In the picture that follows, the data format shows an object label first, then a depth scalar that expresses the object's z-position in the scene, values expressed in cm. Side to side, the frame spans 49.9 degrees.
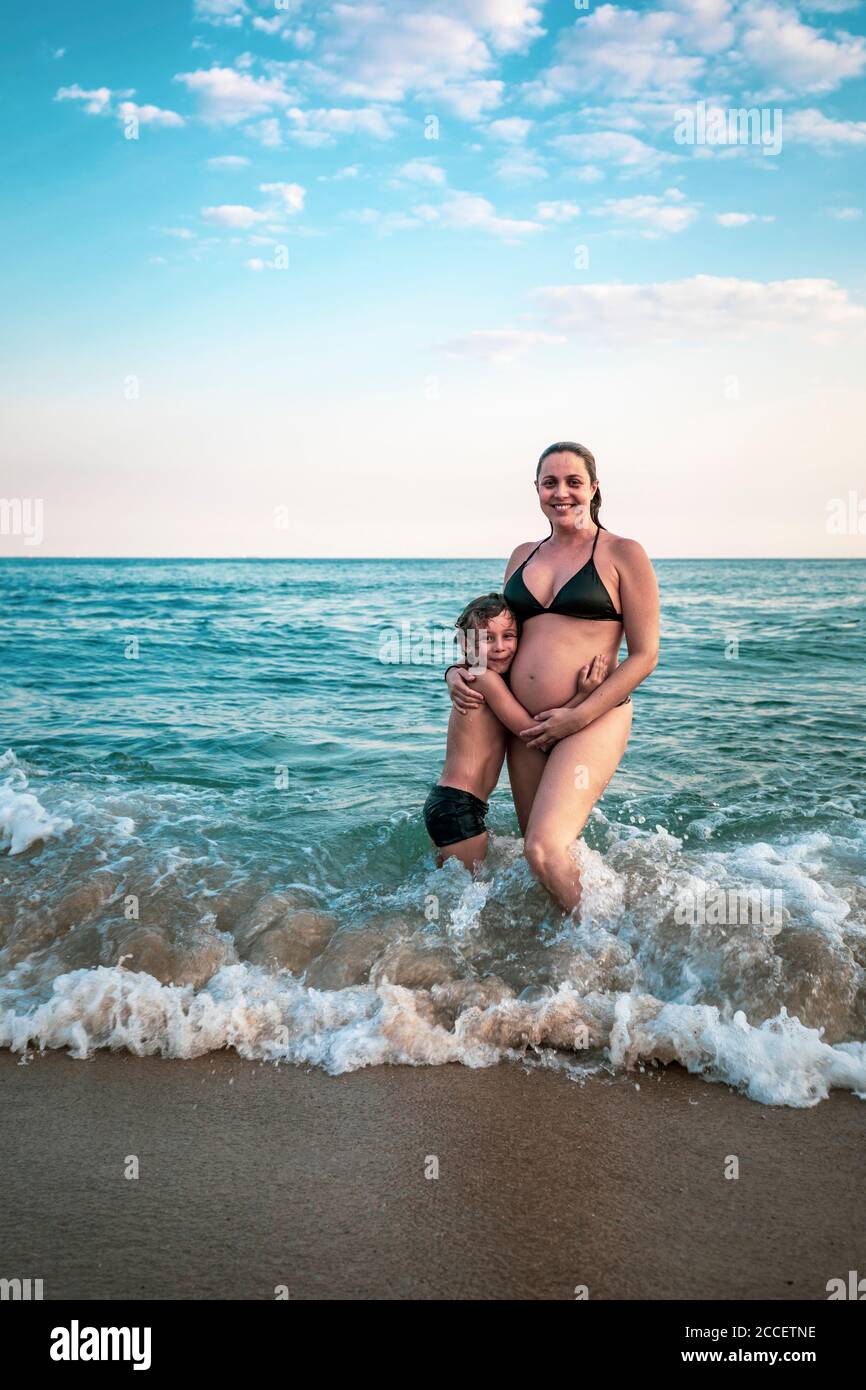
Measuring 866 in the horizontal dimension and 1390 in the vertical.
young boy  466
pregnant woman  439
